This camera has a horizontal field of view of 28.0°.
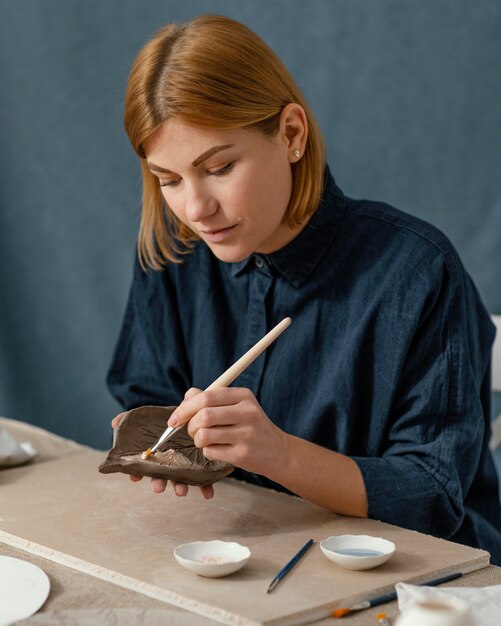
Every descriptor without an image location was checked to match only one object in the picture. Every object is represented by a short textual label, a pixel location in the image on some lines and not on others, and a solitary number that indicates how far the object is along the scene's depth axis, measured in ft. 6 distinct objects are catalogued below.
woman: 4.53
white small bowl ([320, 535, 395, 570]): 3.62
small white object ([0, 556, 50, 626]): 3.36
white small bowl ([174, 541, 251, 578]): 3.52
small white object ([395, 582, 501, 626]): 3.30
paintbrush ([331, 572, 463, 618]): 3.31
